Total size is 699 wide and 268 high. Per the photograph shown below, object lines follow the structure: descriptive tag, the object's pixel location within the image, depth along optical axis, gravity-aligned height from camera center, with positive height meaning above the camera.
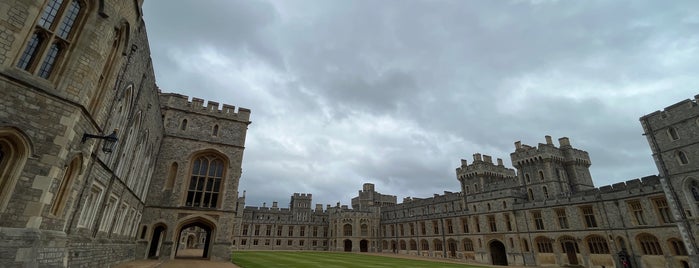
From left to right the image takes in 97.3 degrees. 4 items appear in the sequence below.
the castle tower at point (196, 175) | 20.38 +4.74
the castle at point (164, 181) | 6.70 +3.35
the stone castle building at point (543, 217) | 22.48 +3.46
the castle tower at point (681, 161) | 20.91 +5.90
